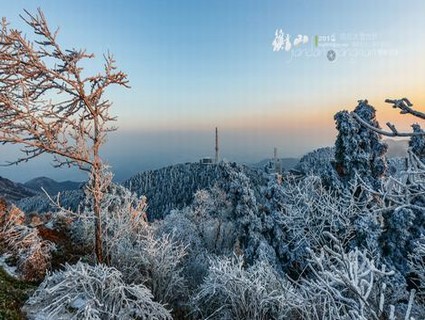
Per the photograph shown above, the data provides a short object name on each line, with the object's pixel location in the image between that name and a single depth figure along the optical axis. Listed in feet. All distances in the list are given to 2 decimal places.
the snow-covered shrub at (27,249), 29.89
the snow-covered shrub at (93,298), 19.52
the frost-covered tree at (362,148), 46.42
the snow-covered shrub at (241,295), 21.58
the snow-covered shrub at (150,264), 25.90
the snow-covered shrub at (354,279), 7.02
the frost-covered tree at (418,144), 43.91
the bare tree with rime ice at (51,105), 20.80
